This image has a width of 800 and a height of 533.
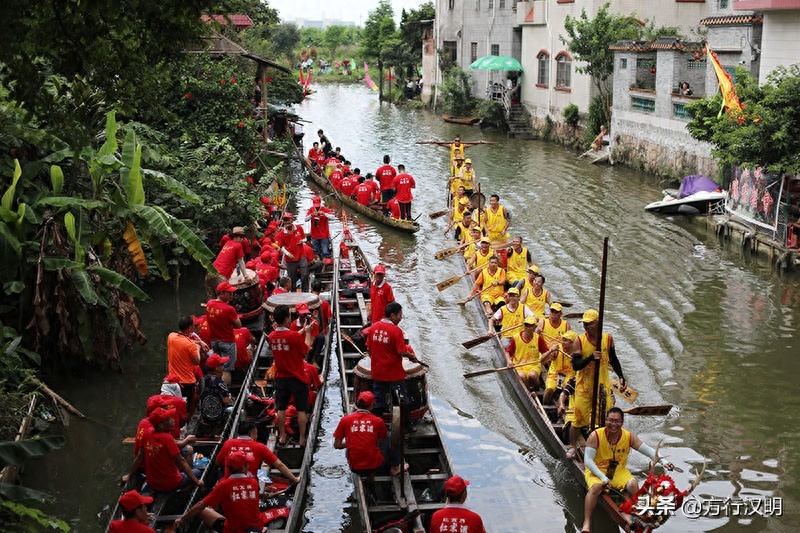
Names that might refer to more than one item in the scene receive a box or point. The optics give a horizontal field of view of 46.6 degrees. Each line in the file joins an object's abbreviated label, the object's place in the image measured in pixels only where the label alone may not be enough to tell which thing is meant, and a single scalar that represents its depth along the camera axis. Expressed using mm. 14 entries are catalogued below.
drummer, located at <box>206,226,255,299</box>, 14234
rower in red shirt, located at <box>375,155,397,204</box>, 24141
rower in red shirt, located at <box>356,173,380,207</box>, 24656
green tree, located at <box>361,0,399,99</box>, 65512
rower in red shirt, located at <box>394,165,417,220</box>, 23062
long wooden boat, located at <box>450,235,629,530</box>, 9070
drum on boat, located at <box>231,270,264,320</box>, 13812
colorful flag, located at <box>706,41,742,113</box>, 20094
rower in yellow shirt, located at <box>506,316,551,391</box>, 12375
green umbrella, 42066
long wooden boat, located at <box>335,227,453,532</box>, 9086
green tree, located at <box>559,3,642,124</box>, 32750
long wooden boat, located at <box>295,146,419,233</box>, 22984
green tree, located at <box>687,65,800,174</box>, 18031
